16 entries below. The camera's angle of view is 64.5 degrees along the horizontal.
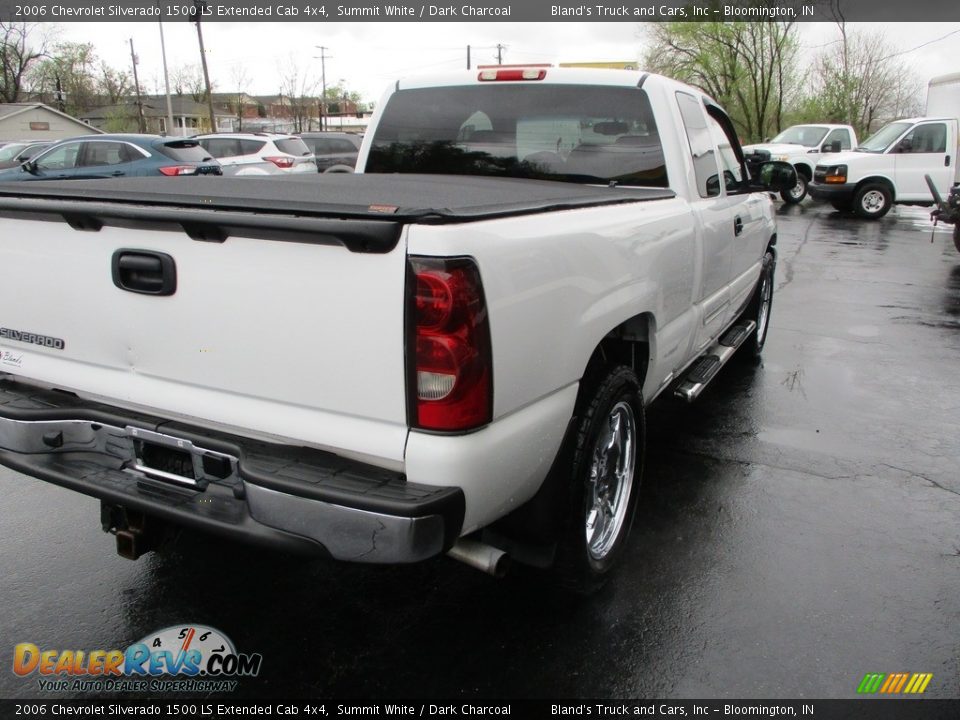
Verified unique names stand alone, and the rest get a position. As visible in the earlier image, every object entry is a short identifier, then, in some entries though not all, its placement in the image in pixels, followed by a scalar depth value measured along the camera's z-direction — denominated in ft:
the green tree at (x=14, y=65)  211.82
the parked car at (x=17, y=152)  60.95
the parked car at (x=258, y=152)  53.36
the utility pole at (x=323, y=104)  228.45
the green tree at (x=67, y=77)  224.53
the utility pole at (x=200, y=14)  129.08
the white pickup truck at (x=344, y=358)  6.55
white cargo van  53.93
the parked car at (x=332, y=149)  68.49
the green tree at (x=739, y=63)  130.93
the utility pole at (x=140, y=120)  191.18
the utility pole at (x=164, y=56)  157.79
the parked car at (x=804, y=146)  67.43
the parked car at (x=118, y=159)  43.52
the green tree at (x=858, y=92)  140.46
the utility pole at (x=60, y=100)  212.15
